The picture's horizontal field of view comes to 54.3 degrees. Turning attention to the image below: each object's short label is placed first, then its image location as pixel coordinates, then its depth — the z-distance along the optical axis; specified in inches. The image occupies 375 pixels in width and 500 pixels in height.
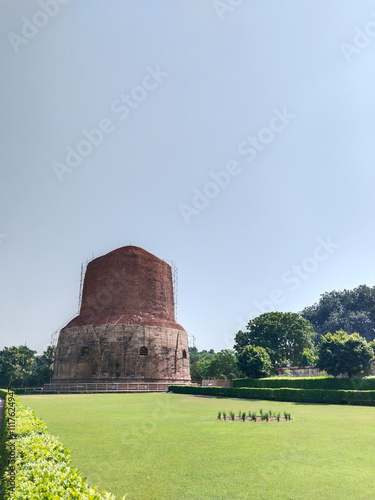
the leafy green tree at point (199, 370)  2096.5
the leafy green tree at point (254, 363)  1266.0
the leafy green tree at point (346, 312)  2810.0
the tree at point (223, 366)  1989.4
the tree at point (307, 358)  2105.6
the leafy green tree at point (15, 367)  2279.8
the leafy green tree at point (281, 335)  2015.3
